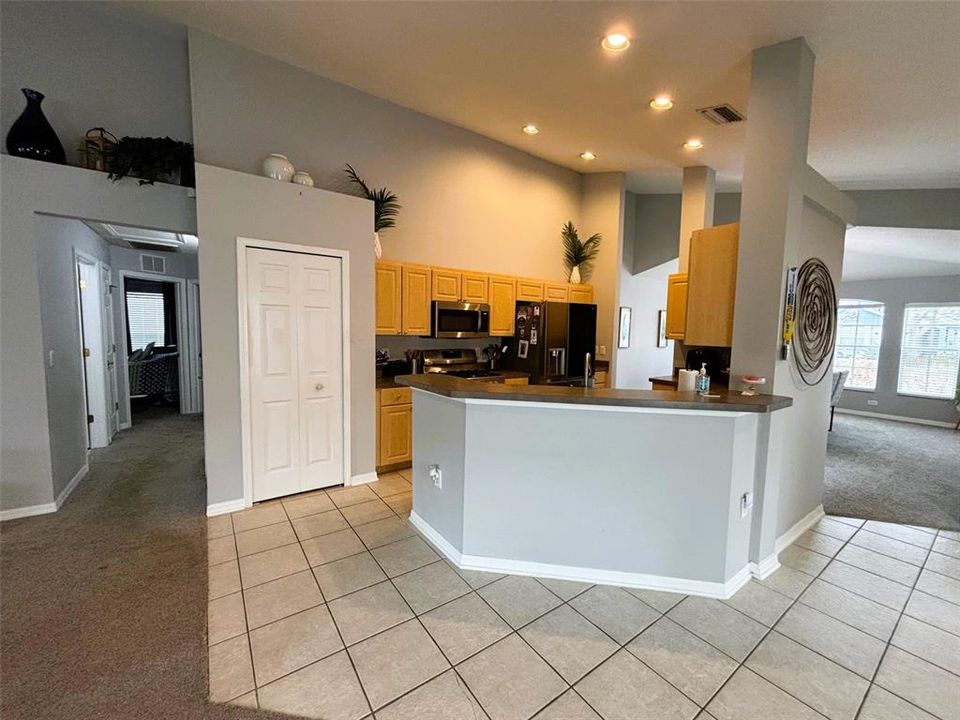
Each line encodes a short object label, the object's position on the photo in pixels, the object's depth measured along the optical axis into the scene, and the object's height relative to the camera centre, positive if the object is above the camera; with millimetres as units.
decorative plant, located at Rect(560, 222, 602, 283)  5883 +1104
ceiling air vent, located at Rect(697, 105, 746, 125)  3693 +1976
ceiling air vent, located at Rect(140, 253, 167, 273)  5961 +839
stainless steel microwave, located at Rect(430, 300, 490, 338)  4418 +76
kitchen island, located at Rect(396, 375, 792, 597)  2289 -892
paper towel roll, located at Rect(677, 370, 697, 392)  2594 -316
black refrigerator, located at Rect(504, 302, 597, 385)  5066 -192
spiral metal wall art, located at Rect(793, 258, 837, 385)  2896 +82
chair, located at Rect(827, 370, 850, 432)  6613 -831
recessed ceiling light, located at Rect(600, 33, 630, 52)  2805 +1972
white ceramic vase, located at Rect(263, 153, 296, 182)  3332 +1253
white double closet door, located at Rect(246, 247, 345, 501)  3316 -394
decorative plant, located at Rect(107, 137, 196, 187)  3027 +1205
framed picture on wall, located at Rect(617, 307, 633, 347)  6402 +50
